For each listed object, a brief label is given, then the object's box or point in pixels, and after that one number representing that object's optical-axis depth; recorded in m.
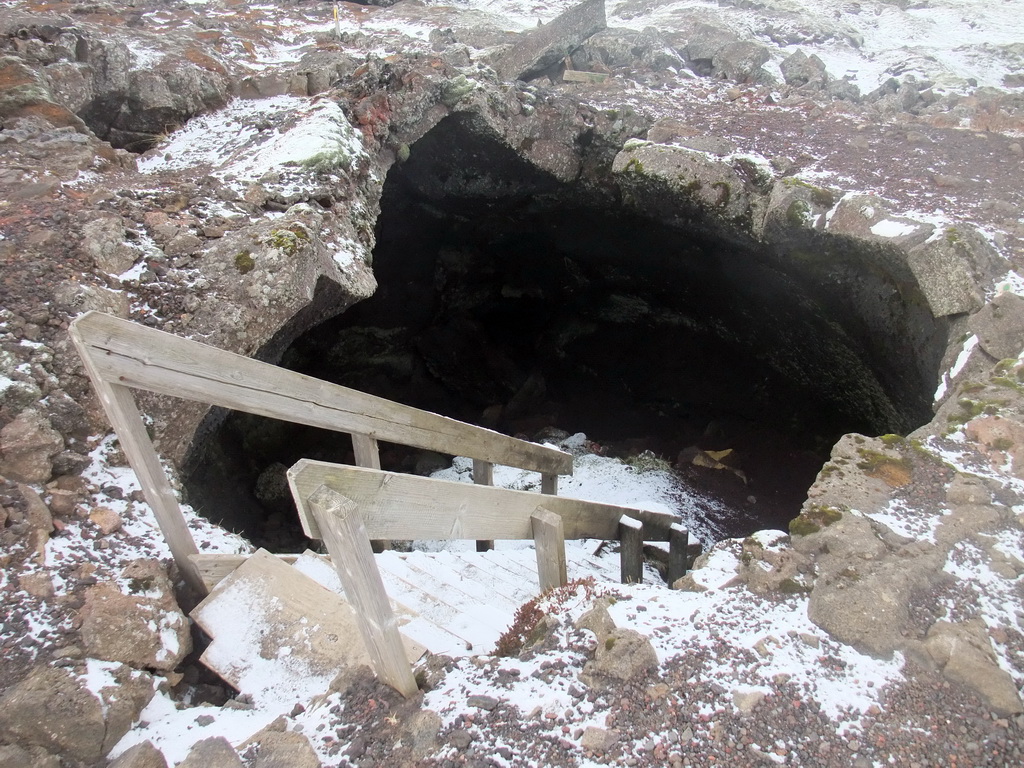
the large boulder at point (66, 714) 1.88
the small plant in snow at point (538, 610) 2.46
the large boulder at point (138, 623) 2.28
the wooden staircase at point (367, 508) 1.81
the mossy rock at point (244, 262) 4.12
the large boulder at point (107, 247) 3.85
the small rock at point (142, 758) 1.86
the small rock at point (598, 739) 1.94
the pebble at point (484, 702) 2.06
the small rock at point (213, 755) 1.85
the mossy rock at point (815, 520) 3.01
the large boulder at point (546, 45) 9.45
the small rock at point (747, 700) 2.10
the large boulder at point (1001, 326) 4.03
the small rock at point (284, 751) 1.88
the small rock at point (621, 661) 2.19
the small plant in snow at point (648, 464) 7.75
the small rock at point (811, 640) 2.40
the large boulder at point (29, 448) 2.82
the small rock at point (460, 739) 1.92
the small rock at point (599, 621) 2.36
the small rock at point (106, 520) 2.80
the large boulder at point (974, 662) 2.14
